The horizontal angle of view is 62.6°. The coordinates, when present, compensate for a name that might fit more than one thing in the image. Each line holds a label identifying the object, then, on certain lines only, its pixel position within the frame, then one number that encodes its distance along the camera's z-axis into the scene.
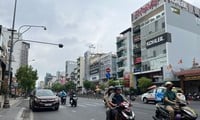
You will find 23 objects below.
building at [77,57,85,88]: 74.46
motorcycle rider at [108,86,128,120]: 5.17
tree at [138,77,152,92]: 30.59
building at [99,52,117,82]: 52.15
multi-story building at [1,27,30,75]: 56.95
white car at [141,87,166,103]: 16.29
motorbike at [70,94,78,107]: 14.65
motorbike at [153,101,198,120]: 4.85
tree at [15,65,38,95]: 37.90
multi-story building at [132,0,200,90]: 31.24
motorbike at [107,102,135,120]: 4.82
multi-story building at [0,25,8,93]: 23.71
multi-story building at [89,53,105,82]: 60.27
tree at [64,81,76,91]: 70.91
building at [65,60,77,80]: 98.54
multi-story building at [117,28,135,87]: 38.40
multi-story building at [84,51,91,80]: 68.08
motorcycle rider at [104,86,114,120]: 5.27
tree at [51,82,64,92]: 78.76
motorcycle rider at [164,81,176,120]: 5.13
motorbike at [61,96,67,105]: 16.68
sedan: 11.06
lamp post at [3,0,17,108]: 12.72
